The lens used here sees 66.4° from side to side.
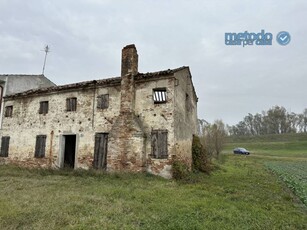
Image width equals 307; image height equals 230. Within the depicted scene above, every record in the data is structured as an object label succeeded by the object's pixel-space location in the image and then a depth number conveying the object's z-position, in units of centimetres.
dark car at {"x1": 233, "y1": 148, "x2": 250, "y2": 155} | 4103
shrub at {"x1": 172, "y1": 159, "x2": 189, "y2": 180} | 1187
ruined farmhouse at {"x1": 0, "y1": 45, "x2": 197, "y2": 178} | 1264
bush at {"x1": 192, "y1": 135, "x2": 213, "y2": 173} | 1577
